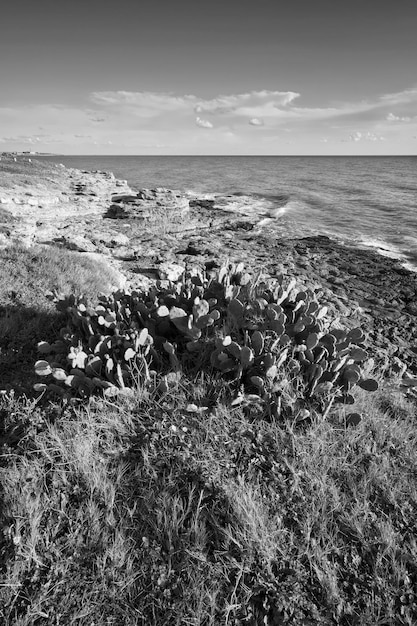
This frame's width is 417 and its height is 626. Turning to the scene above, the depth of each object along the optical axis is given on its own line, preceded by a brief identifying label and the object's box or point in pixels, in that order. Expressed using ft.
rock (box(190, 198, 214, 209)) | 81.47
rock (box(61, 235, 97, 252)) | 37.83
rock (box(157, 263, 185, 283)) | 32.43
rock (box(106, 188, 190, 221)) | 60.70
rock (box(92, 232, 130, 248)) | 42.47
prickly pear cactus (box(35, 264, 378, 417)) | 11.98
